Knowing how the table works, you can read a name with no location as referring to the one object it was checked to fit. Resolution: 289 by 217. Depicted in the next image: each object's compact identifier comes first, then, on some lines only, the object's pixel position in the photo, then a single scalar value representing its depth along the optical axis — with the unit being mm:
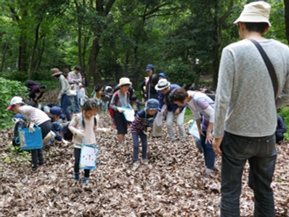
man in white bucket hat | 2412
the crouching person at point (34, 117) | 5988
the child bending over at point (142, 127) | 5941
